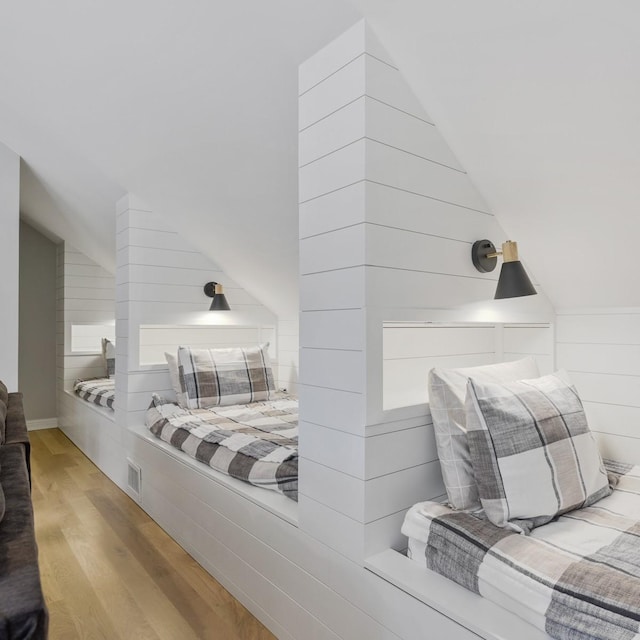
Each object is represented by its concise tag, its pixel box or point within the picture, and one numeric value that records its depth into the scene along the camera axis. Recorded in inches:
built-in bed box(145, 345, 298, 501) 78.4
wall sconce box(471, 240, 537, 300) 59.1
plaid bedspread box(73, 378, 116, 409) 146.7
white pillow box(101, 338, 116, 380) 193.5
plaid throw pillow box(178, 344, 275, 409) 122.7
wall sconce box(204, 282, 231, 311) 129.9
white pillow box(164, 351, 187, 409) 124.0
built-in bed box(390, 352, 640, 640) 41.1
